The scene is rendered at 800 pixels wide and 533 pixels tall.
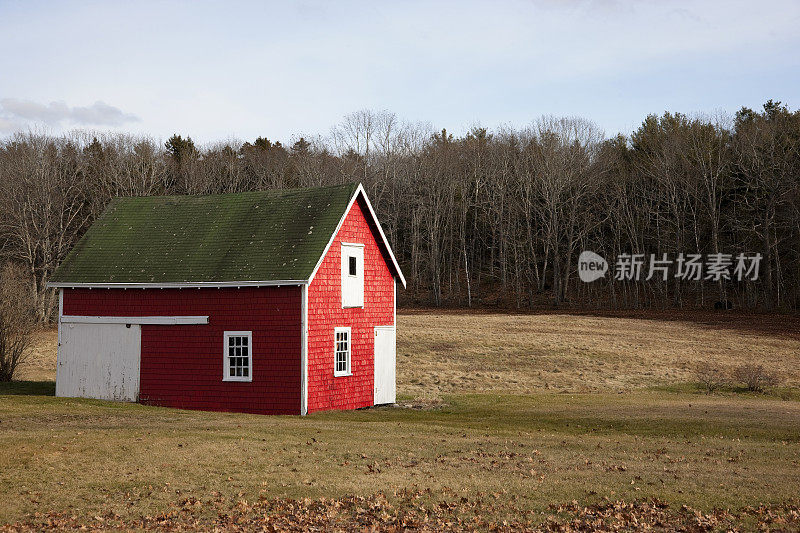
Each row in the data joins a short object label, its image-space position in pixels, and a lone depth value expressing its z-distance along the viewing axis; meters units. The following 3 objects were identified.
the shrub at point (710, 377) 35.59
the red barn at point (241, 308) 27.86
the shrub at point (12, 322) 33.25
